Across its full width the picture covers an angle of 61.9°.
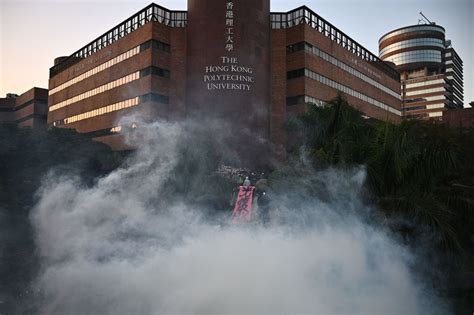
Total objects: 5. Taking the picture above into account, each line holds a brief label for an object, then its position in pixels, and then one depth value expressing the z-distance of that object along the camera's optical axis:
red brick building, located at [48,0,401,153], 45.78
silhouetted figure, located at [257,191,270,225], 13.54
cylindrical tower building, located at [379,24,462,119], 114.56
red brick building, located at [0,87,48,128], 81.38
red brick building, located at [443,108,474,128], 36.84
